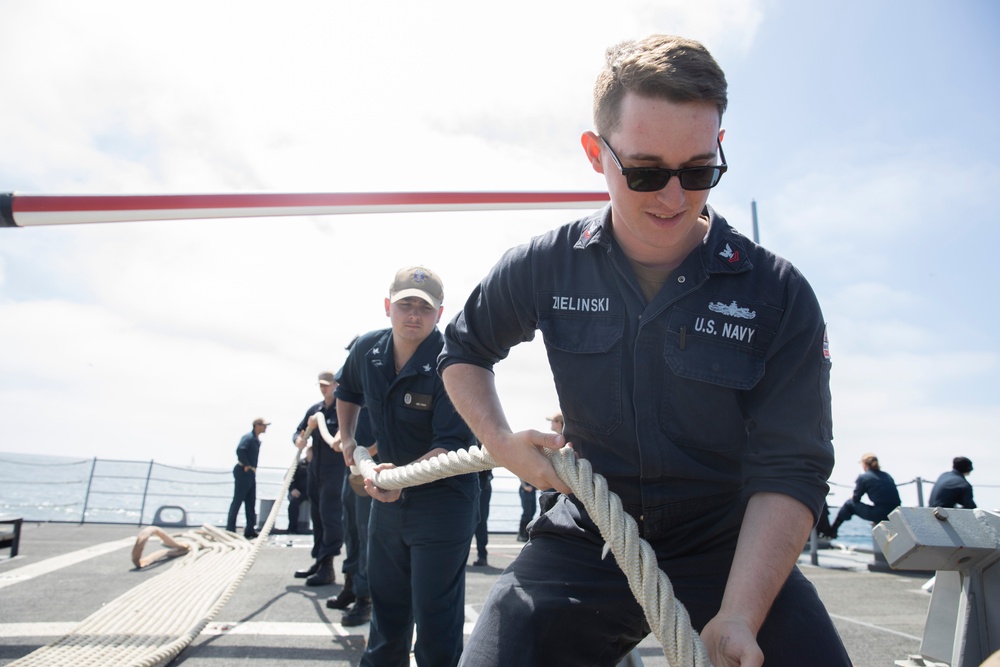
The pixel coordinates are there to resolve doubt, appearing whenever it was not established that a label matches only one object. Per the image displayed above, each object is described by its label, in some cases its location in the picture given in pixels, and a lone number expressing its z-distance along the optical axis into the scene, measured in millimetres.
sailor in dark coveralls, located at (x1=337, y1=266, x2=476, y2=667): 3027
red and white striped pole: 3039
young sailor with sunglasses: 1520
